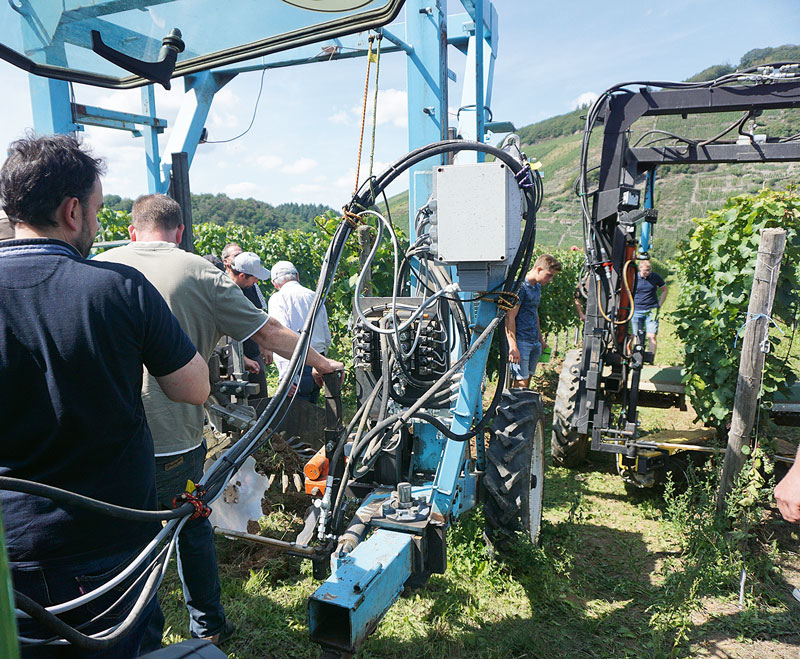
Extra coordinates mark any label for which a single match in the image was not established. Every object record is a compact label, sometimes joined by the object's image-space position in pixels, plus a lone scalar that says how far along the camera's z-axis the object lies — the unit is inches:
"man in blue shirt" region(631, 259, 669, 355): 334.0
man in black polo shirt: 60.5
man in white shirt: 206.1
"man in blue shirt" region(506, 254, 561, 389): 244.5
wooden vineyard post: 149.9
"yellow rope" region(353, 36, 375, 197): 122.8
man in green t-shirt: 103.5
